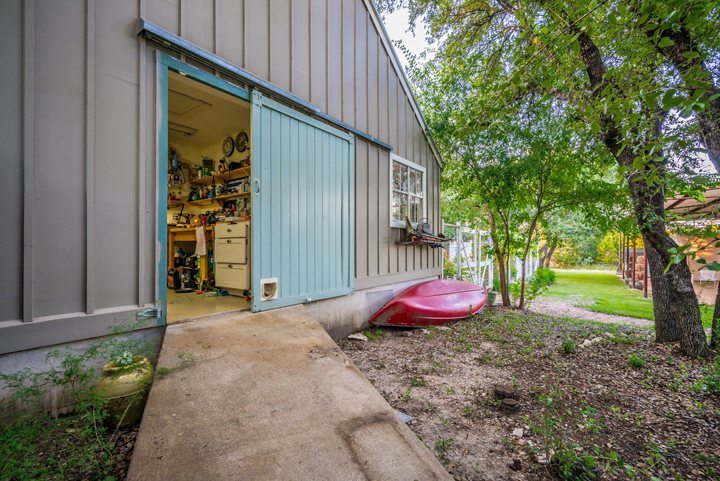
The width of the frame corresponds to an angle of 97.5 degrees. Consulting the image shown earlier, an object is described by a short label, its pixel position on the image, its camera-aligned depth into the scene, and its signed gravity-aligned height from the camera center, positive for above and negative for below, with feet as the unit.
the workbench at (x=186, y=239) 16.98 +0.25
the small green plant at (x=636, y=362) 10.78 -4.09
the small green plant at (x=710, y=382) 8.71 -4.04
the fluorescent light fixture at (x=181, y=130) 17.19 +6.40
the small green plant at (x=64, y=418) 4.54 -2.93
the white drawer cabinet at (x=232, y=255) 13.82 -0.55
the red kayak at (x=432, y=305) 15.23 -3.28
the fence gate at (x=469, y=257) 27.27 -1.52
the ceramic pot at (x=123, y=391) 5.78 -2.74
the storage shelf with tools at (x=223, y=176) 16.40 +3.73
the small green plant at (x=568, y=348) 12.15 -4.07
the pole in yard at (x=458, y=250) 26.78 -0.63
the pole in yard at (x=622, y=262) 42.29 -2.64
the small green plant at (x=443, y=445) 6.38 -4.20
